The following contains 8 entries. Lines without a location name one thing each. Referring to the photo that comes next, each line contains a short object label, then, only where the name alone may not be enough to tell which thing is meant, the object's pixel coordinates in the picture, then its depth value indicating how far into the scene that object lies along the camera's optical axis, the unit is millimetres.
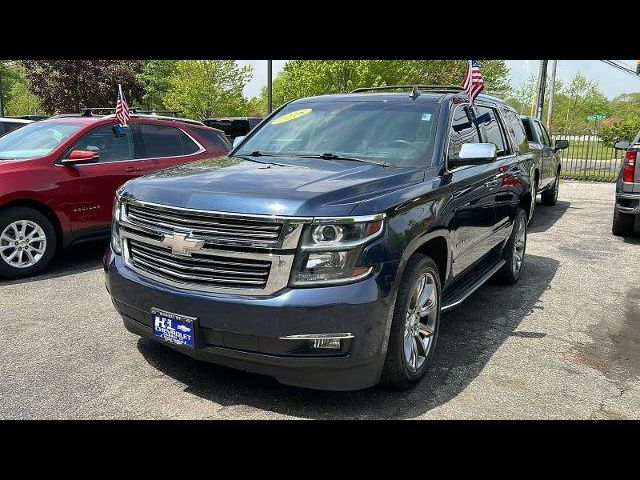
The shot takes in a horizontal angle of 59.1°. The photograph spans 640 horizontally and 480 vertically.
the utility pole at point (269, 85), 17828
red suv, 6086
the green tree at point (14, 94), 35688
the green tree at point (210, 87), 28234
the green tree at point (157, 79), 39062
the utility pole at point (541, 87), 18016
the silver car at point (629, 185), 7965
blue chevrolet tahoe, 3008
